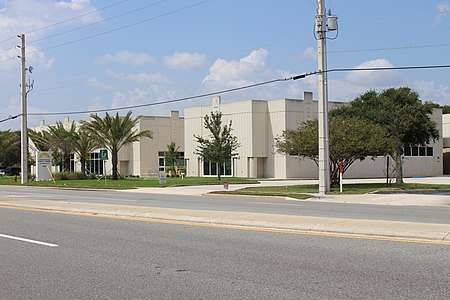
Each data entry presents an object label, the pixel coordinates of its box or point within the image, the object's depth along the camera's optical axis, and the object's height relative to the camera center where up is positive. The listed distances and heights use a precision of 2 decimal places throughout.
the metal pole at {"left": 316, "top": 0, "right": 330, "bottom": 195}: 30.14 +3.09
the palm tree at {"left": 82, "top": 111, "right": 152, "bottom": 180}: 56.94 +3.01
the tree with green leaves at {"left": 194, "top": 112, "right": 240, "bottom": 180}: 50.81 +1.39
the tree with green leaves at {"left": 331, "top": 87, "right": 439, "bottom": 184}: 37.66 +2.63
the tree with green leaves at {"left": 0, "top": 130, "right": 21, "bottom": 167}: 83.16 +2.11
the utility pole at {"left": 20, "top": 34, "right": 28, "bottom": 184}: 50.72 +3.81
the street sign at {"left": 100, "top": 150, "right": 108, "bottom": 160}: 44.43 +0.62
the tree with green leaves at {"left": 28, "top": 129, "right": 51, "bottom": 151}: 66.88 +2.79
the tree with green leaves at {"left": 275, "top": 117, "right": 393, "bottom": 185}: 33.22 +0.96
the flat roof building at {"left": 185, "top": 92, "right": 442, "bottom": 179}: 59.69 +2.68
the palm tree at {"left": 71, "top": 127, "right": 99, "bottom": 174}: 63.69 +1.86
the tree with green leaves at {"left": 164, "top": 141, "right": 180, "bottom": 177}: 72.88 +0.78
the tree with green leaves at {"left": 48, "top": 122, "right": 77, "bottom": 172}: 64.50 +2.35
